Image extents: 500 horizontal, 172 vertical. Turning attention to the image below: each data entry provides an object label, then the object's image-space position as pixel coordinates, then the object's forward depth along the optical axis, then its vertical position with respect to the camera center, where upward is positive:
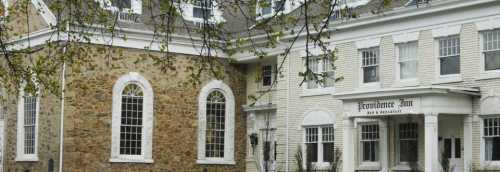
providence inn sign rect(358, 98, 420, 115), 29.12 +0.96
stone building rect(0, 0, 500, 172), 29.06 +1.05
